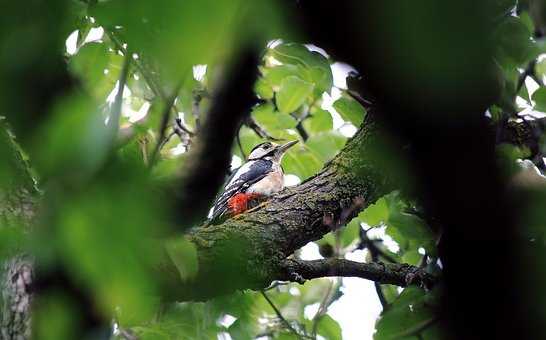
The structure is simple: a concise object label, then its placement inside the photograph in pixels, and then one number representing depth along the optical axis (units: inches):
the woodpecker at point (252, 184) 461.4
